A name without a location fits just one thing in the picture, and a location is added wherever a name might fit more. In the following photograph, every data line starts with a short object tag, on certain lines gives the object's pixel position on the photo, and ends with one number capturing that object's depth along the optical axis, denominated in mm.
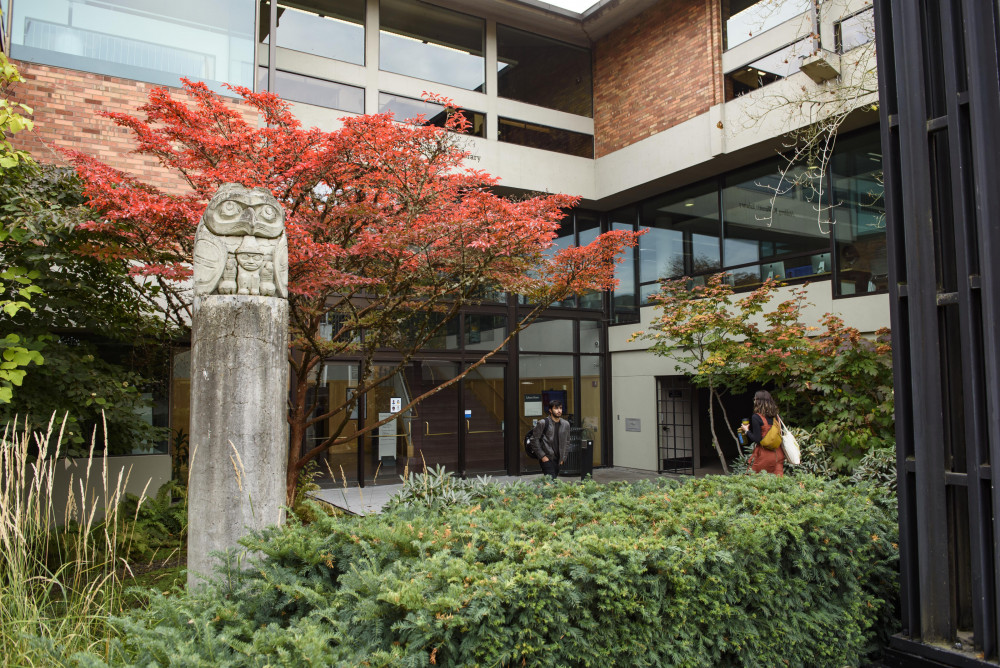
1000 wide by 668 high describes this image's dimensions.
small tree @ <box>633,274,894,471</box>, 8789
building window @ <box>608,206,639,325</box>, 15062
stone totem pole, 3969
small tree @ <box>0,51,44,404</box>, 5055
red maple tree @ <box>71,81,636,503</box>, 6242
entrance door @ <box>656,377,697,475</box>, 14391
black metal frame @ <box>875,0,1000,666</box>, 3492
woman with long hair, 7043
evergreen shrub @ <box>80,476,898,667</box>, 2713
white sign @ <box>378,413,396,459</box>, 12445
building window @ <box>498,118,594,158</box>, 14500
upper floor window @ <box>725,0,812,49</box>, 11945
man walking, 8914
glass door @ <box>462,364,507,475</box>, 13688
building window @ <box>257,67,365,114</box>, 11992
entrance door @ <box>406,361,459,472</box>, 13078
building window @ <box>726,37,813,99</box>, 11664
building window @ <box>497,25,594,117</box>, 14734
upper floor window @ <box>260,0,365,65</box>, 12281
